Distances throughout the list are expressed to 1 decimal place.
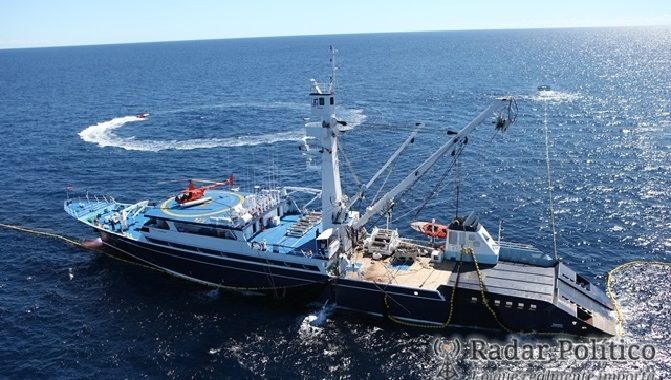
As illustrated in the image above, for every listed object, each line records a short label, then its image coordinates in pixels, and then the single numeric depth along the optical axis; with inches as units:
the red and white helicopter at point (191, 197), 1846.7
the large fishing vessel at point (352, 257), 1446.9
